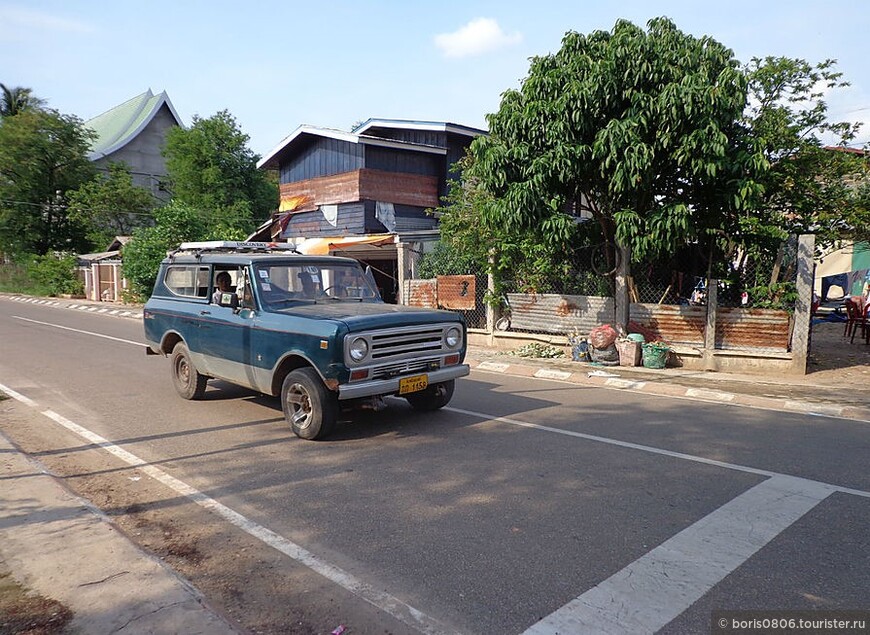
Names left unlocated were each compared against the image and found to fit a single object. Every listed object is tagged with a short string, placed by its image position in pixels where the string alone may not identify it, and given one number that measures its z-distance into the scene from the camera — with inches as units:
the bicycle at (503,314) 529.3
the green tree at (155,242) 1021.8
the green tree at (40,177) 1539.1
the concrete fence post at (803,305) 386.6
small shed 1265.6
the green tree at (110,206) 1571.1
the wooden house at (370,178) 832.8
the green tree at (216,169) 1389.0
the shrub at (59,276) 1453.0
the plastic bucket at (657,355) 423.5
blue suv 236.8
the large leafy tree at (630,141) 369.4
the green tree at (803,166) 403.9
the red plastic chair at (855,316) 517.2
